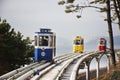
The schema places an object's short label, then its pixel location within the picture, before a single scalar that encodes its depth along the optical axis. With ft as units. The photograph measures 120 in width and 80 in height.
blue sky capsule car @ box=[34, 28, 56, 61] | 86.53
